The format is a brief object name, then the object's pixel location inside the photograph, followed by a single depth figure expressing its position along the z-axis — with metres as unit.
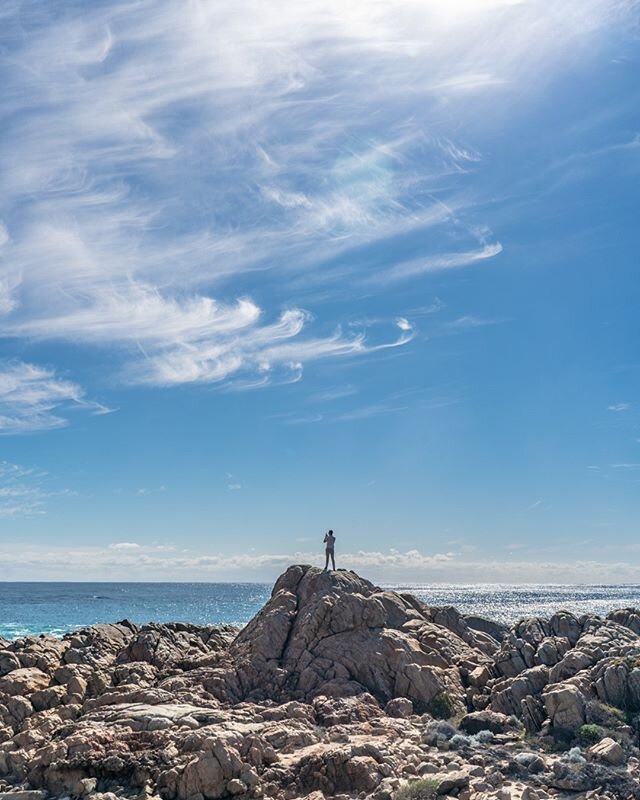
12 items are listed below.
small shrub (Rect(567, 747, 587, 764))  25.56
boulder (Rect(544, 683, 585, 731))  28.28
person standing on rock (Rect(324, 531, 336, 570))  42.19
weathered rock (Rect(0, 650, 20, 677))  34.28
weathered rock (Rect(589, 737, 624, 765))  25.59
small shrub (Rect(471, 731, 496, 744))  27.94
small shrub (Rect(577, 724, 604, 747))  27.18
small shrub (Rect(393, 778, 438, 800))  22.83
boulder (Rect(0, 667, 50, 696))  32.00
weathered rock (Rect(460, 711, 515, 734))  29.16
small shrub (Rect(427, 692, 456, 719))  31.06
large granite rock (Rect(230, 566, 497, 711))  32.78
